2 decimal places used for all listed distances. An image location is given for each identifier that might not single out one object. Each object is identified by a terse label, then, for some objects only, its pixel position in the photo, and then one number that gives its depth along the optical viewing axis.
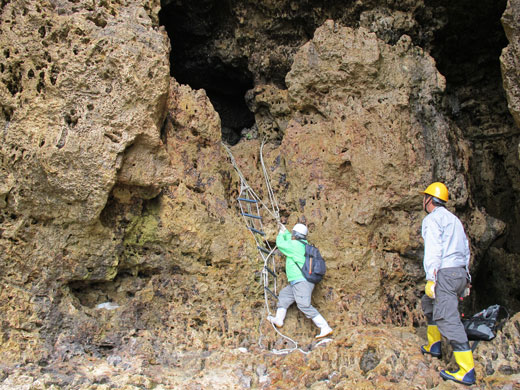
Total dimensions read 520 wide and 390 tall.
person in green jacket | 4.55
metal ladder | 4.91
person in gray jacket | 3.68
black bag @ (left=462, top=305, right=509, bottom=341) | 3.97
